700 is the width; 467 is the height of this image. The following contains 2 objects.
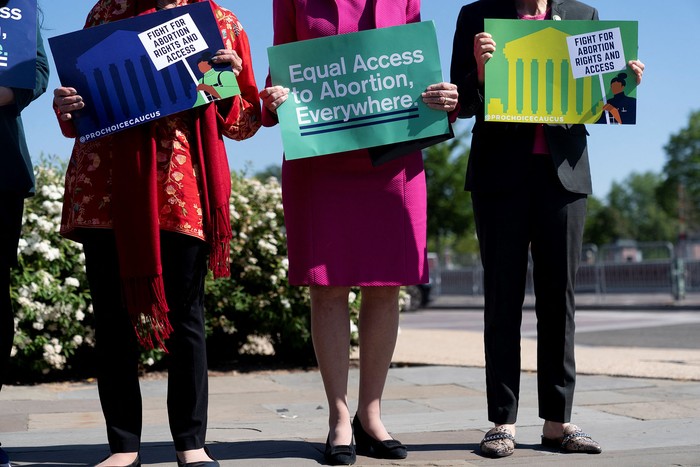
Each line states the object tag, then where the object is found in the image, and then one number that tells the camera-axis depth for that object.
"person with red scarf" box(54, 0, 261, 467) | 6.23
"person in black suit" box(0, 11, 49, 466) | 6.71
